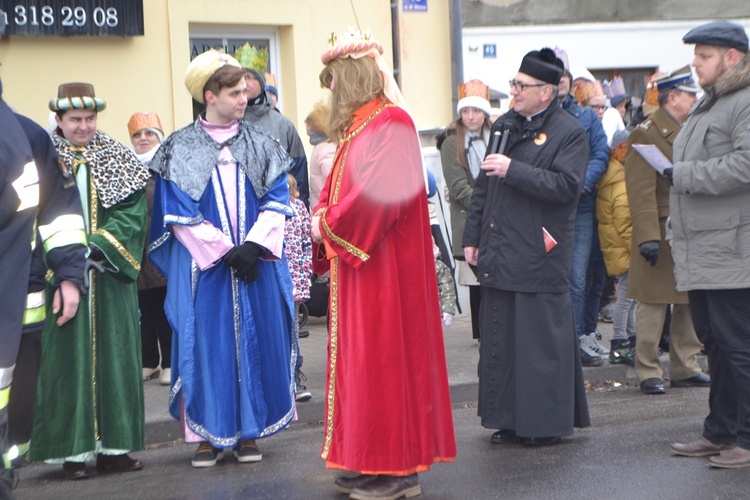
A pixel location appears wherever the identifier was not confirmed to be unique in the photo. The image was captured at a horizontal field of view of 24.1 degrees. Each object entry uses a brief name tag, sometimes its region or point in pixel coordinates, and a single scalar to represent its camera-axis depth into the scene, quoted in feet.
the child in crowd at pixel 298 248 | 40.21
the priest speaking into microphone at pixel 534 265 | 31.40
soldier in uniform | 38.11
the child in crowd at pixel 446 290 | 40.56
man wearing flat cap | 28.64
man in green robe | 29.63
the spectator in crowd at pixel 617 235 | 44.81
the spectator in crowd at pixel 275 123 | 40.87
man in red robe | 25.96
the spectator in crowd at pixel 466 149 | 44.54
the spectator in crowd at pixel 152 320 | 41.49
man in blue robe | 30.54
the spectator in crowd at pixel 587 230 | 43.92
